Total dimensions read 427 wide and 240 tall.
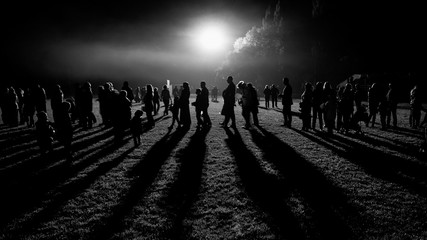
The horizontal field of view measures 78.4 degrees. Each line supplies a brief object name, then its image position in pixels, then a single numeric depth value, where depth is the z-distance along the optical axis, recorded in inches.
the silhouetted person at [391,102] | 477.1
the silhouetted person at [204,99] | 470.7
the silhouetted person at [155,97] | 709.3
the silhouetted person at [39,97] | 500.1
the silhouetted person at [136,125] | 348.2
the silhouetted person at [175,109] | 492.7
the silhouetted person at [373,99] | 473.4
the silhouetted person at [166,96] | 715.2
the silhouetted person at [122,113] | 343.3
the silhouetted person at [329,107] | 400.2
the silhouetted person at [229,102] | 462.3
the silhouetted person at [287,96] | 467.5
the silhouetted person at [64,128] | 276.4
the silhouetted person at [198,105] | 469.9
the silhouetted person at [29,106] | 503.8
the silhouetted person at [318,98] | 441.4
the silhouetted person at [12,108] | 530.9
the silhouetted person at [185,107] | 466.6
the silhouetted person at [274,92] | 916.6
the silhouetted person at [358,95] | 482.6
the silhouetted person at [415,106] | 452.1
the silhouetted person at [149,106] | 506.1
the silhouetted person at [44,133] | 289.6
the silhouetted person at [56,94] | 379.9
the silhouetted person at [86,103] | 473.1
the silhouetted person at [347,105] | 417.7
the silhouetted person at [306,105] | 442.6
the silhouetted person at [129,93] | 519.8
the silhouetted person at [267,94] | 936.3
